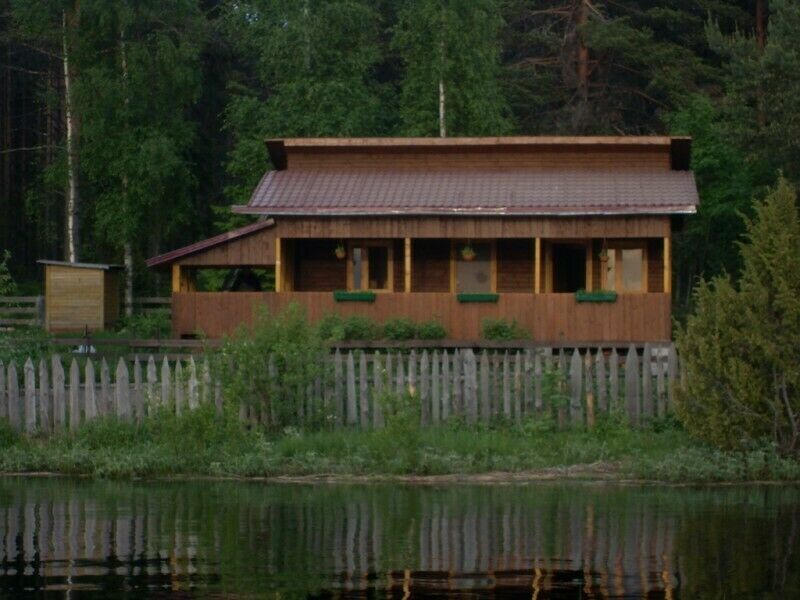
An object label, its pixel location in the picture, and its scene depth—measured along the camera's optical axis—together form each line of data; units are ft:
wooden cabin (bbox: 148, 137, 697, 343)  112.57
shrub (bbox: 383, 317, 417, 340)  111.34
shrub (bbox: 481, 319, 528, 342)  111.45
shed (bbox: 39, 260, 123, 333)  136.77
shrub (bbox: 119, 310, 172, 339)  137.59
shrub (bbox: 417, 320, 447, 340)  111.14
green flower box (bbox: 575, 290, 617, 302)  111.65
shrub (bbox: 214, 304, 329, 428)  71.72
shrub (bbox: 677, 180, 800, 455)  63.67
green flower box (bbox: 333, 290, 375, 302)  114.42
